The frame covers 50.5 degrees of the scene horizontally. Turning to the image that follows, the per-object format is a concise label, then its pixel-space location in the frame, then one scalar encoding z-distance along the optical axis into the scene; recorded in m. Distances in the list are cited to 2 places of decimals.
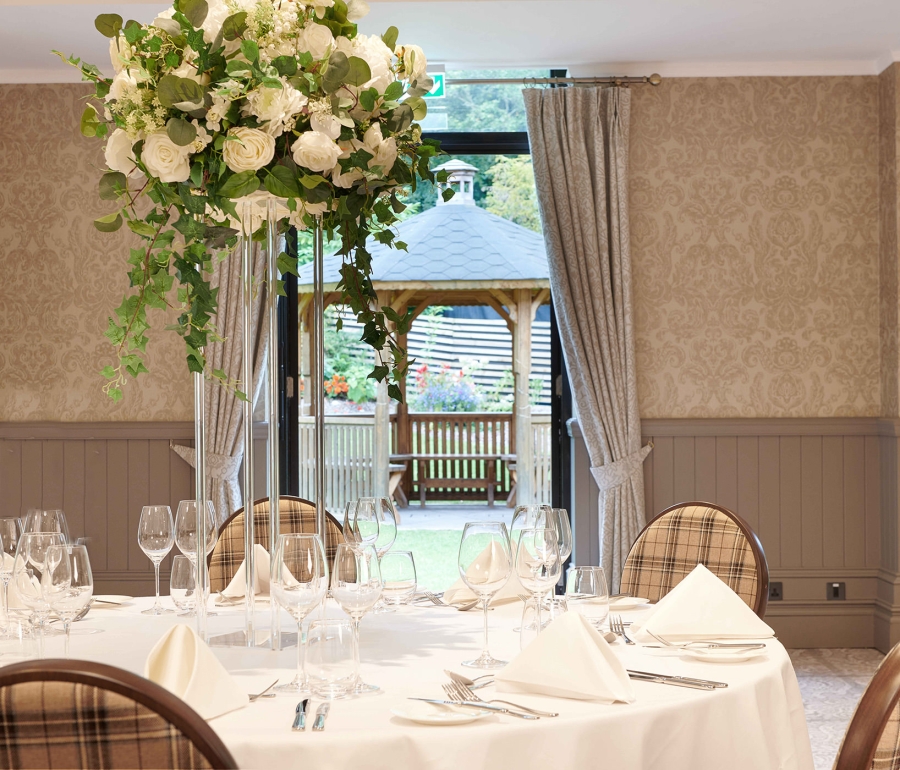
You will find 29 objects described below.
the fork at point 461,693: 1.34
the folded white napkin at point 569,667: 1.35
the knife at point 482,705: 1.29
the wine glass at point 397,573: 1.56
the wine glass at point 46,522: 1.88
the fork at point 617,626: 1.74
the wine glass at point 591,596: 1.62
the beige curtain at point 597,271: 4.39
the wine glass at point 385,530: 1.93
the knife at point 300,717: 1.24
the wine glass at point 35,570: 1.50
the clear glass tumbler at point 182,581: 1.85
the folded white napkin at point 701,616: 1.70
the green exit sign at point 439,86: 4.47
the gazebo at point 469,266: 9.89
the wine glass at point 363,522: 1.91
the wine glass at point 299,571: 1.33
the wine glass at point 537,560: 1.58
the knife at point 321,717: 1.23
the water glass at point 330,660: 1.39
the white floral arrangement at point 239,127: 1.51
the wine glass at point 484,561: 1.51
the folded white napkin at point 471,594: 2.04
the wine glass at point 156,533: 2.00
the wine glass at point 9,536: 2.09
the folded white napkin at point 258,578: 2.04
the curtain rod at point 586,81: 4.43
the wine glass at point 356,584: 1.36
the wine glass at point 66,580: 1.47
